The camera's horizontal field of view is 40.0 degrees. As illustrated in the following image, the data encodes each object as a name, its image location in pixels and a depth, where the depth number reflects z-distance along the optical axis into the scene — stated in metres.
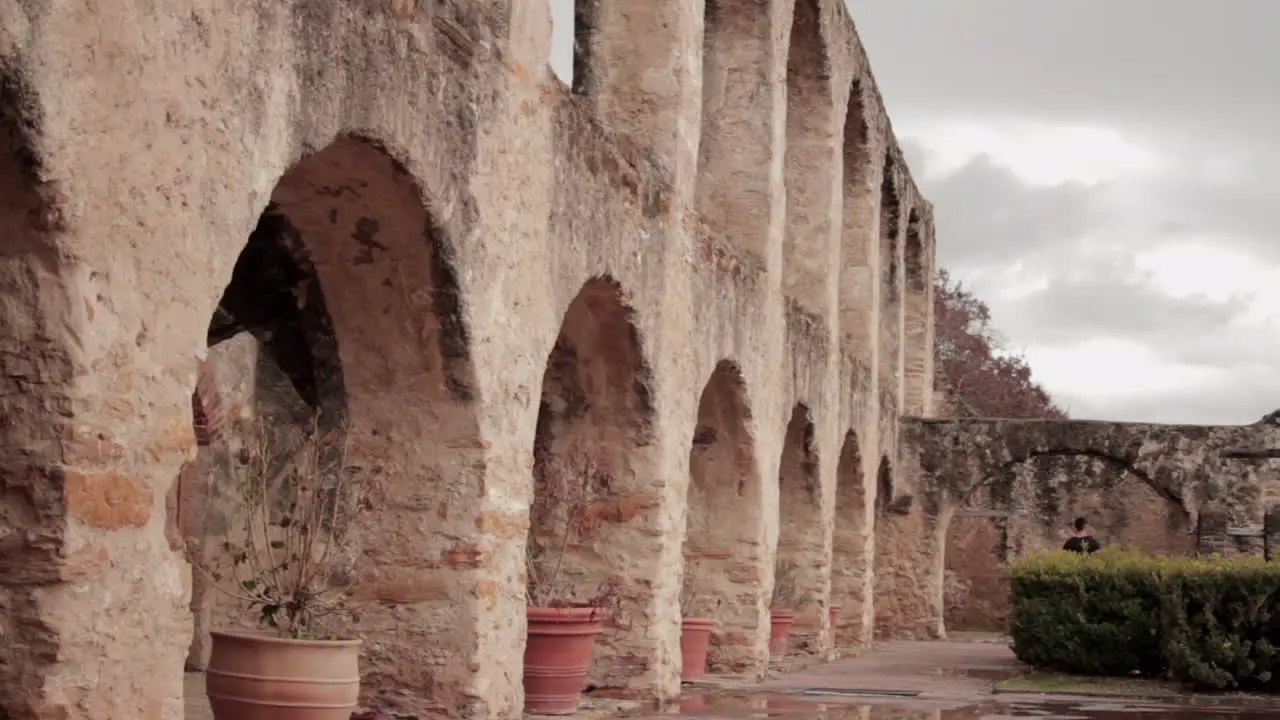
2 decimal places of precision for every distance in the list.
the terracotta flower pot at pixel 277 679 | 6.42
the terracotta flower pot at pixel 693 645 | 11.87
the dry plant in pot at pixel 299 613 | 6.43
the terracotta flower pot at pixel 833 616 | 16.79
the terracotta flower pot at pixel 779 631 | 14.47
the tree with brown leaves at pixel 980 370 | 37.84
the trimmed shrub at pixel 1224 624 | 12.02
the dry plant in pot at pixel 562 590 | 8.99
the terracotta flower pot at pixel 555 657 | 8.95
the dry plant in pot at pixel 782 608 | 14.52
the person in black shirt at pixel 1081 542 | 15.74
